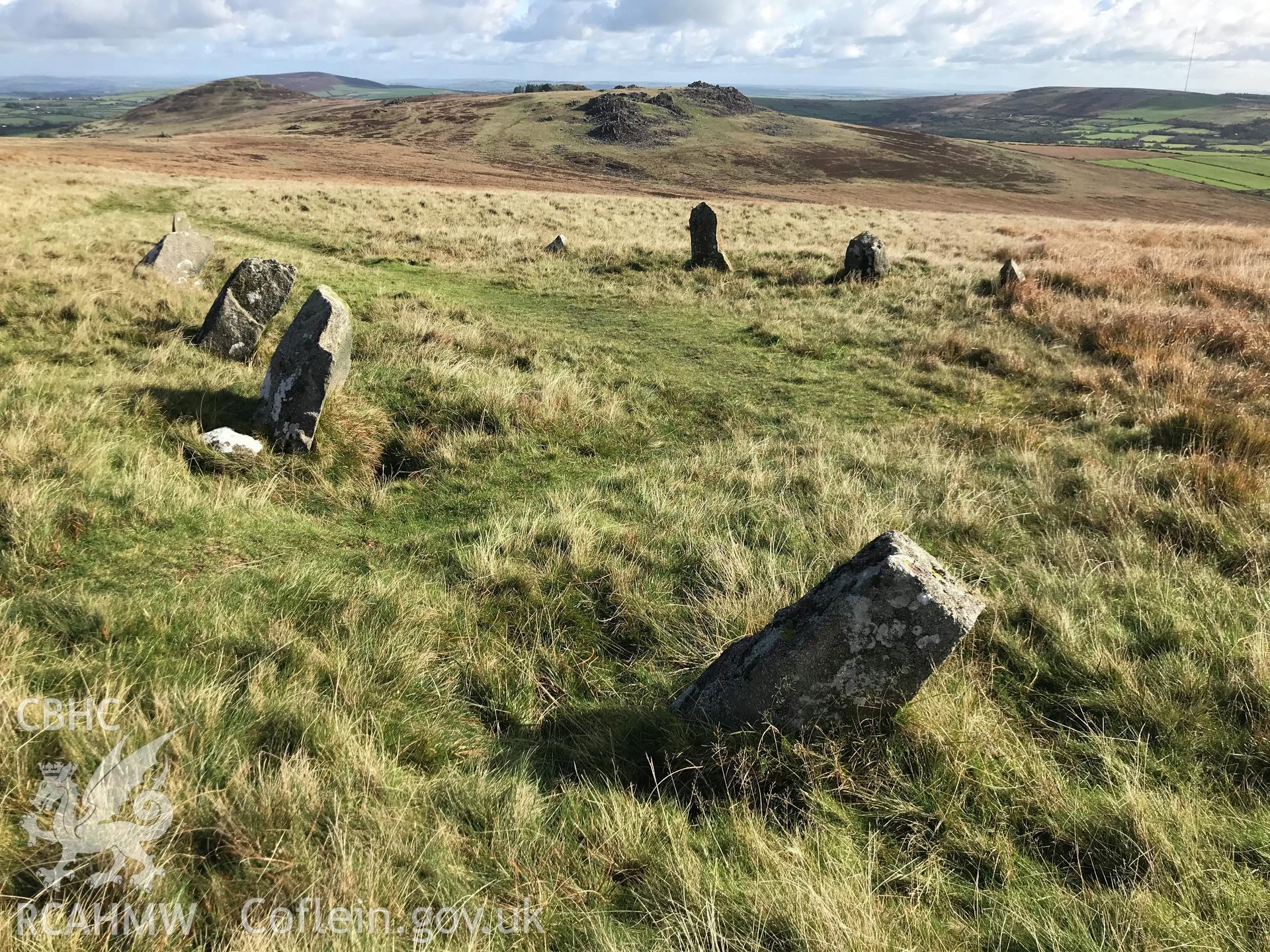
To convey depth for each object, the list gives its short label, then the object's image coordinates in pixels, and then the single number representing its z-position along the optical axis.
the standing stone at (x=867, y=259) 17.05
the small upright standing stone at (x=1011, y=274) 15.19
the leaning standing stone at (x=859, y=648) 3.11
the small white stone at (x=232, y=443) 6.71
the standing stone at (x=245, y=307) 9.38
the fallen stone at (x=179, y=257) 12.59
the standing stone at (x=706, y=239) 17.70
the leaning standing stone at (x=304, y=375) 7.11
